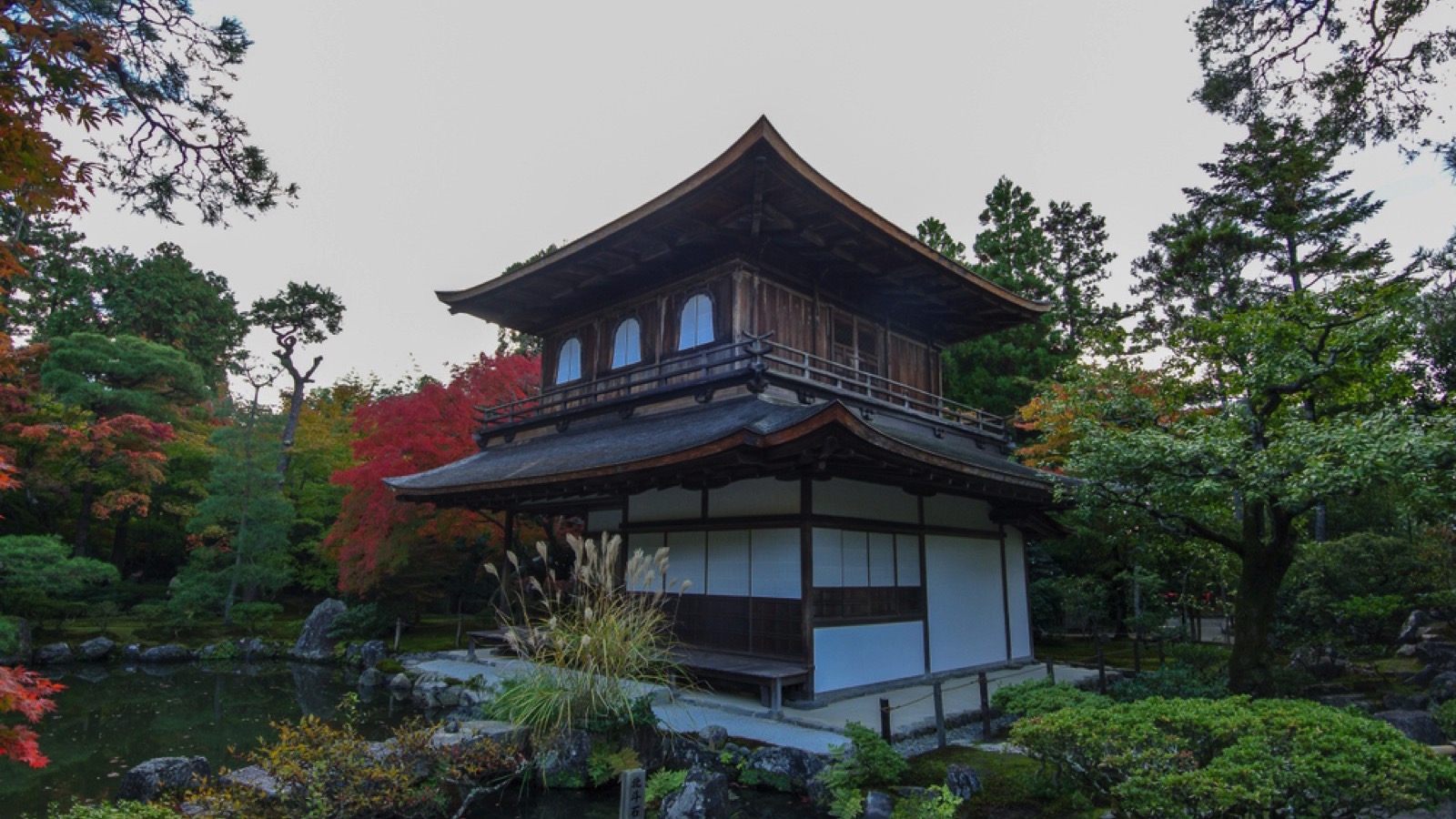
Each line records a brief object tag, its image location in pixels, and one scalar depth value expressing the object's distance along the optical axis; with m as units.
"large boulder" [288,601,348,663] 16.56
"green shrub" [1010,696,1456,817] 3.80
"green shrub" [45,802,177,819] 3.69
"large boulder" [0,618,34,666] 14.76
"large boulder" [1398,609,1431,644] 13.14
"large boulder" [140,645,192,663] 16.59
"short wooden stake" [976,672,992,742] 7.69
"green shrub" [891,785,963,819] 4.68
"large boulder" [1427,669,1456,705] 8.68
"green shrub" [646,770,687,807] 6.06
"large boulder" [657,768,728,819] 5.60
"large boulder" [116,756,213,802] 6.39
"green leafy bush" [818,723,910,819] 5.79
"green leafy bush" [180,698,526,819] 4.87
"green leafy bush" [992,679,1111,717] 6.68
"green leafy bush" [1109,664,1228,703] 8.50
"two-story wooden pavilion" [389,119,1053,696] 9.00
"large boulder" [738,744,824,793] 6.31
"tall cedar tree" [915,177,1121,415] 20.72
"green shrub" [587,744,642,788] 6.56
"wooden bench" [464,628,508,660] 12.21
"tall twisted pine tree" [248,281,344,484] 29.58
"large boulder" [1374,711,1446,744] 6.93
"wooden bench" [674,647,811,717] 8.08
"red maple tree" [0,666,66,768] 2.75
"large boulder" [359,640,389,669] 14.90
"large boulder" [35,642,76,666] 15.76
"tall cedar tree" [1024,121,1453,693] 6.28
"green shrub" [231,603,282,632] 18.93
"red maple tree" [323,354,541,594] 14.80
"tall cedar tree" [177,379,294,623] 18.80
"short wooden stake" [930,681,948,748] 7.15
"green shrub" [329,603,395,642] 16.55
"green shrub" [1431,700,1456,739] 6.85
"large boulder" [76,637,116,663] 16.20
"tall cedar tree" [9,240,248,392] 28.86
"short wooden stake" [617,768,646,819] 4.83
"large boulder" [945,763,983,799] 5.58
